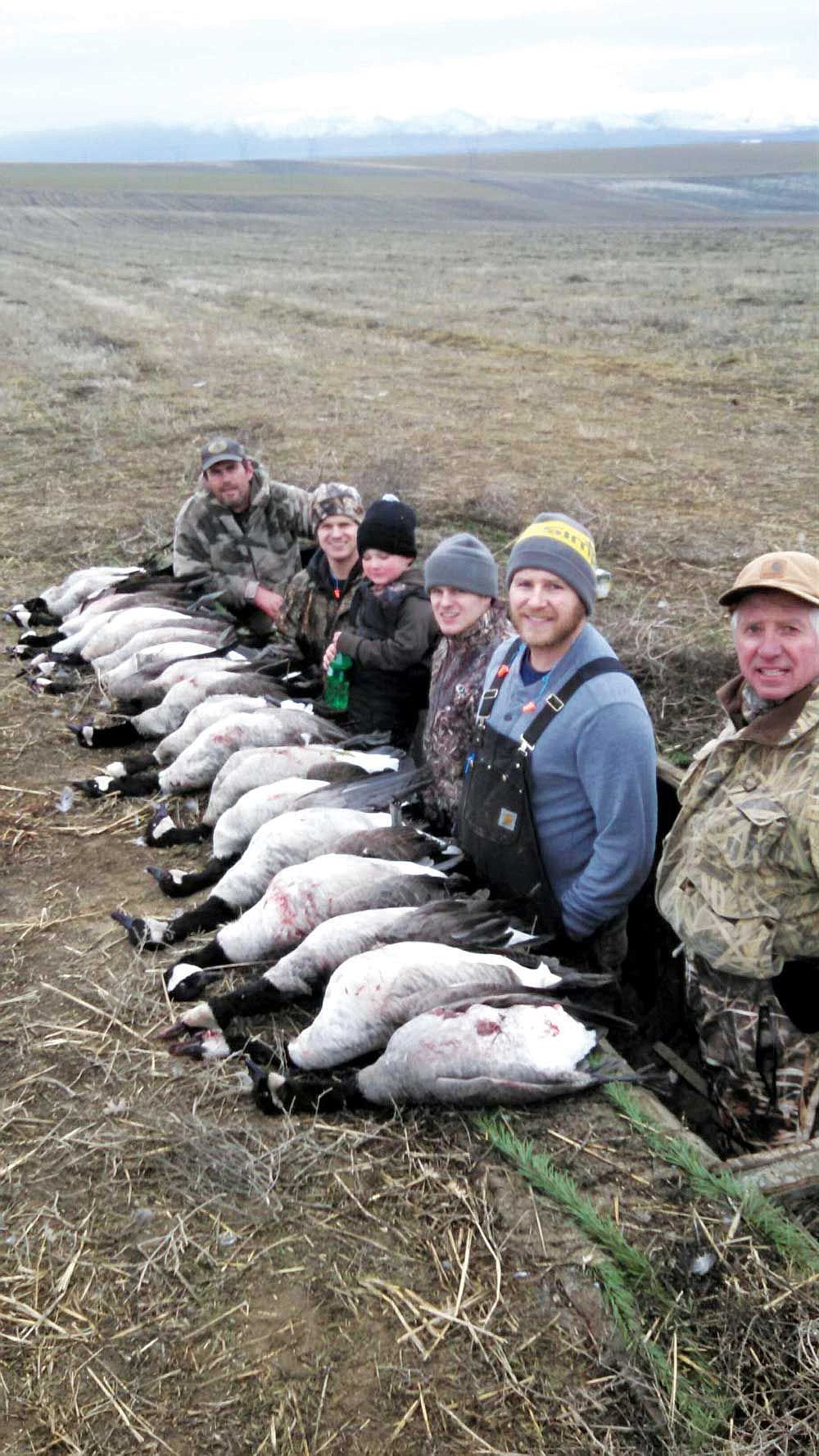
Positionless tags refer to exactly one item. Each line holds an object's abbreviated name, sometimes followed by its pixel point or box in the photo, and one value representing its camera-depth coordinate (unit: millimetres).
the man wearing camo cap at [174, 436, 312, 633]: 7695
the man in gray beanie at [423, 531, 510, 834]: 4473
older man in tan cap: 3316
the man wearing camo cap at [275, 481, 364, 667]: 6039
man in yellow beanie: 3857
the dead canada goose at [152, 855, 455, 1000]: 4258
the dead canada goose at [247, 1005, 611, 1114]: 3426
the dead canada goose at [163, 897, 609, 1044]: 3969
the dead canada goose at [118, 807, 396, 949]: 4594
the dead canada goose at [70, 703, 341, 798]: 5781
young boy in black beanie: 5309
